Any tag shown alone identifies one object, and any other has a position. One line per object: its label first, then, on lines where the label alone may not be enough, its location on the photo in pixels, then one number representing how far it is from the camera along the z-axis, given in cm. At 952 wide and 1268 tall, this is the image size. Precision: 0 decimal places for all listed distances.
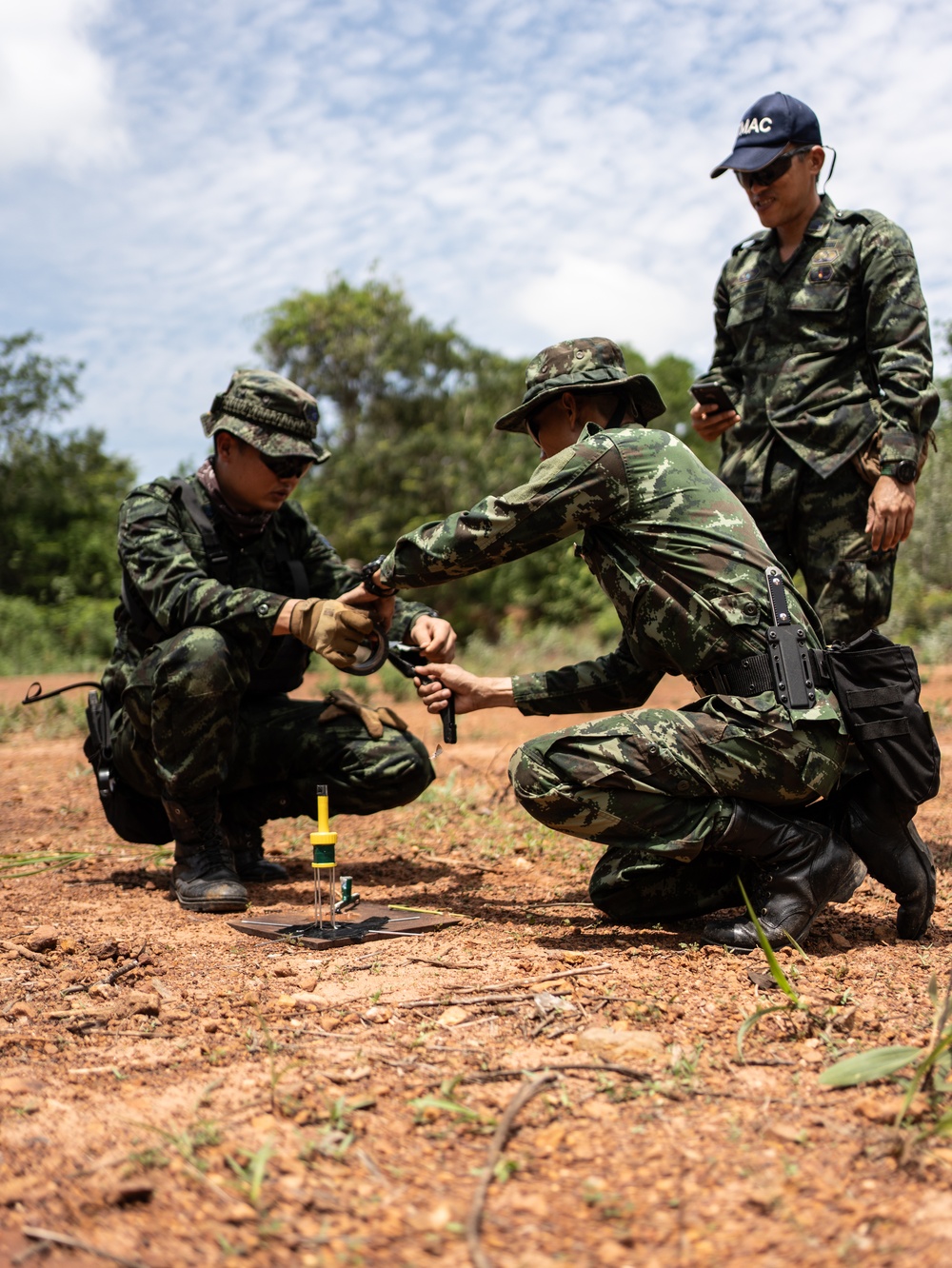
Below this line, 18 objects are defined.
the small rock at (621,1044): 222
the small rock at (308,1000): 258
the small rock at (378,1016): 247
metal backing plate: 314
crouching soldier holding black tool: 295
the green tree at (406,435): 2048
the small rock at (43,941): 311
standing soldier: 389
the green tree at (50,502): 2061
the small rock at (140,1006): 257
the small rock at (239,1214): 166
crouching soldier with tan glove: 377
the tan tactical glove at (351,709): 421
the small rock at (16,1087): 213
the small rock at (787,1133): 186
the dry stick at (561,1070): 212
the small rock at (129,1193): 171
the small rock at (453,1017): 243
